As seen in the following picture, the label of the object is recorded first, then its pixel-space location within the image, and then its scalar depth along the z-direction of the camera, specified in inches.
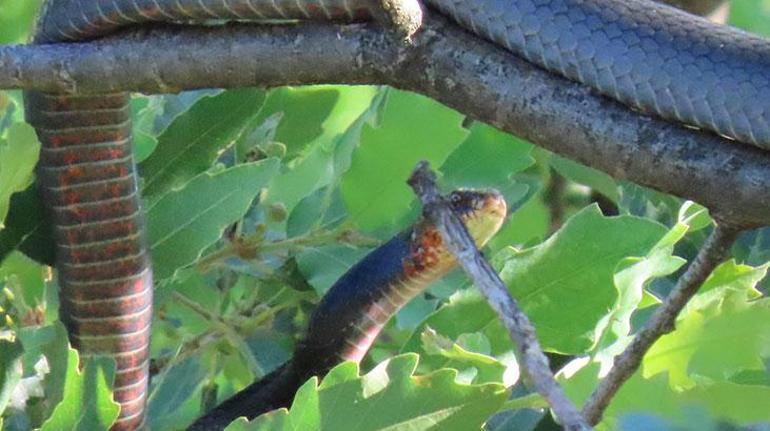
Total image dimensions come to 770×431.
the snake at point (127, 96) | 141.9
